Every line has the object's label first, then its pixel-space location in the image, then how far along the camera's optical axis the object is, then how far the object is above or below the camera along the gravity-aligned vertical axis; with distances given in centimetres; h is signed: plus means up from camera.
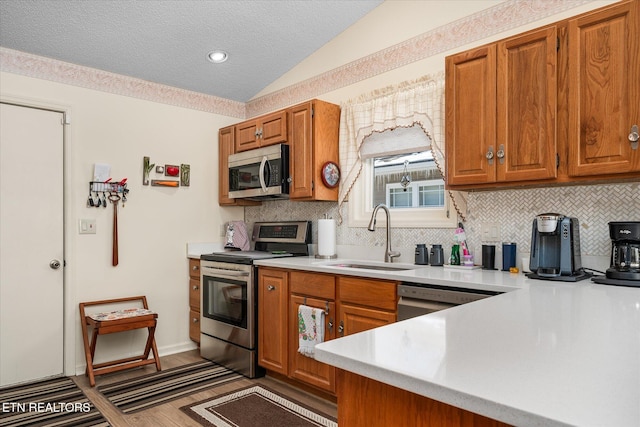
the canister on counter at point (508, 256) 241 -23
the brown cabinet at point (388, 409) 78 -39
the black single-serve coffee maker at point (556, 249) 201 -17
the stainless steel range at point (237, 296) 324 -67
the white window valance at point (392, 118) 276 +68
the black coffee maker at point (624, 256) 183 -18
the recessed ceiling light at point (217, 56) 348 +130
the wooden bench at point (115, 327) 310 -85
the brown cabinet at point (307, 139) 327 +59
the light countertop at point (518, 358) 63 -28
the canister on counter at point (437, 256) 272 -27
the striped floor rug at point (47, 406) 250 -122
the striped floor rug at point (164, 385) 278 -123
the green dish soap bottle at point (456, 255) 264 -25
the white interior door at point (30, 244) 306 -23
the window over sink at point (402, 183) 292 +23
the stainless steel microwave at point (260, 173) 345 +35
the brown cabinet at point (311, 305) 245 -61
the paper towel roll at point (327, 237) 338 -18
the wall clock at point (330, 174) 329 +31
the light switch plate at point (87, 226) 338 -10
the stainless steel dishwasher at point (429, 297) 200 -41
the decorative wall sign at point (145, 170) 373 +38
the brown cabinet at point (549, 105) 183 +53
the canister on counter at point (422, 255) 280 -27
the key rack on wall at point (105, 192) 344 +17
